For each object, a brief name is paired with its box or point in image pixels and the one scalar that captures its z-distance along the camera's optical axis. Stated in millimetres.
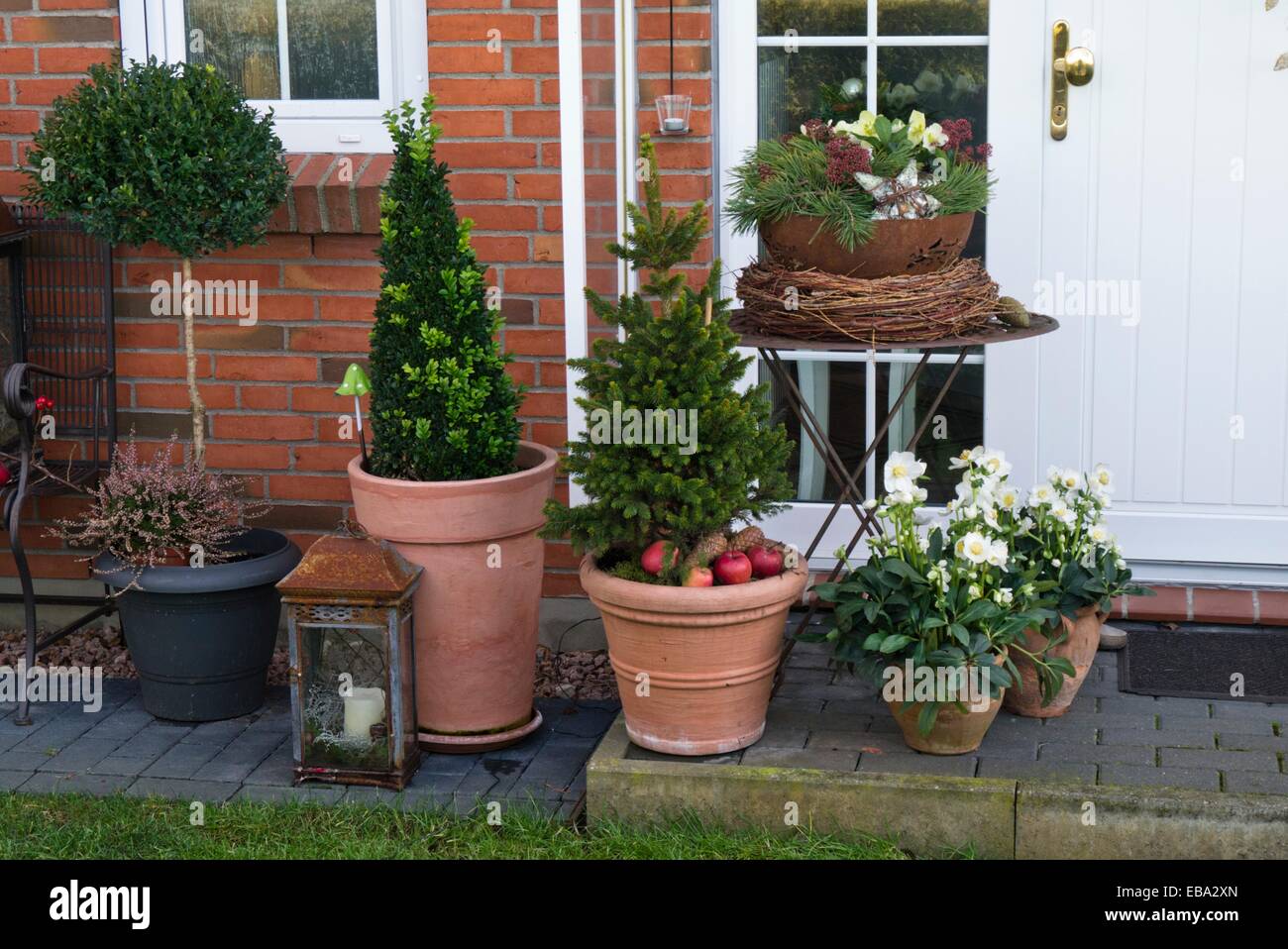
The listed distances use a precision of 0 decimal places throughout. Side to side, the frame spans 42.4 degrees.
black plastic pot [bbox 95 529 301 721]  4289
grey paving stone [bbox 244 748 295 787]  4047
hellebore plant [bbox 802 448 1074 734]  3584
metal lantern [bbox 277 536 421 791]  3914
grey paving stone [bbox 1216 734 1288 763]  3756
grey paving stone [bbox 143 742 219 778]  4113
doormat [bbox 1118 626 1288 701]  4145
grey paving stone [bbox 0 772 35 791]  4059
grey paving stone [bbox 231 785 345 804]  3930
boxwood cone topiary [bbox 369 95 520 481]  3973
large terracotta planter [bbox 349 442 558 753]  4008
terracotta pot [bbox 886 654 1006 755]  3639
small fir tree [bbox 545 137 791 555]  3592
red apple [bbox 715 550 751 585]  3705
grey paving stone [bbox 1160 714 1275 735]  3859
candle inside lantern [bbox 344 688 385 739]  4008
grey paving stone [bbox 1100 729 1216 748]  3775
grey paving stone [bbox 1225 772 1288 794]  3504
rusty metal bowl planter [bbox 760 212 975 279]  3779
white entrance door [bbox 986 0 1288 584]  4445
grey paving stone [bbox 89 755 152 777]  4133
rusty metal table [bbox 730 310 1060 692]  3806
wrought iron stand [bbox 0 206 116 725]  4789
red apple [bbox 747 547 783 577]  3764
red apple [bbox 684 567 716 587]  3674
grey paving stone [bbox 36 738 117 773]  4172
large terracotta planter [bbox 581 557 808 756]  3654
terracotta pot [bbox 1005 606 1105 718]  3875
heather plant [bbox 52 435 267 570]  4320
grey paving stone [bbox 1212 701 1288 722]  3958
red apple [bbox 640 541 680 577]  3676
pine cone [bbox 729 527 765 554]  3799
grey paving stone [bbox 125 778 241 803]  3967
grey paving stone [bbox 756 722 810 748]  3818
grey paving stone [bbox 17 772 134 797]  4016
